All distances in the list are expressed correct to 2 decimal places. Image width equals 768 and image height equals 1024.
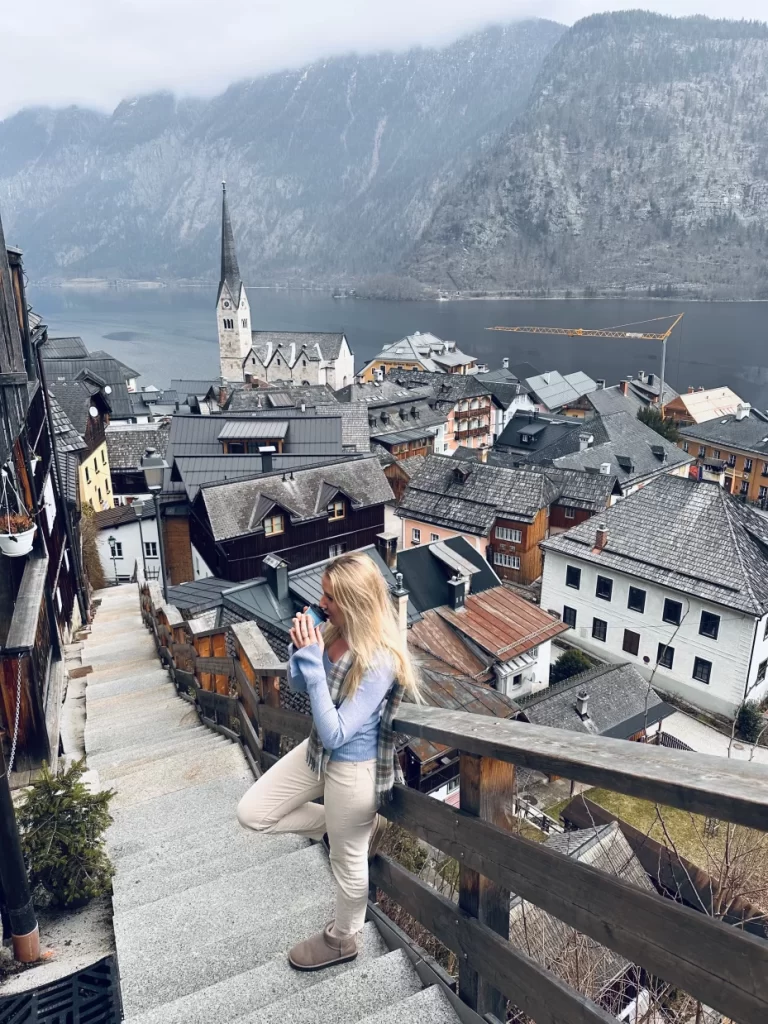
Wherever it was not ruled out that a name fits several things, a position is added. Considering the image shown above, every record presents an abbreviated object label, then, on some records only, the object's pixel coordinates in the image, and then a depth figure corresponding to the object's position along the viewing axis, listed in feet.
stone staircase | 10.72
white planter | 25.30
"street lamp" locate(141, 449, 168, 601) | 58.34
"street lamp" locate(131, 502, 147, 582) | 95.35
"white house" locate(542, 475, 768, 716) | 87.92
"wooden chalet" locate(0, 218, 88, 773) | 25.34
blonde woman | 10.03
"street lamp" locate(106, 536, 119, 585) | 103.35
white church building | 284.20
